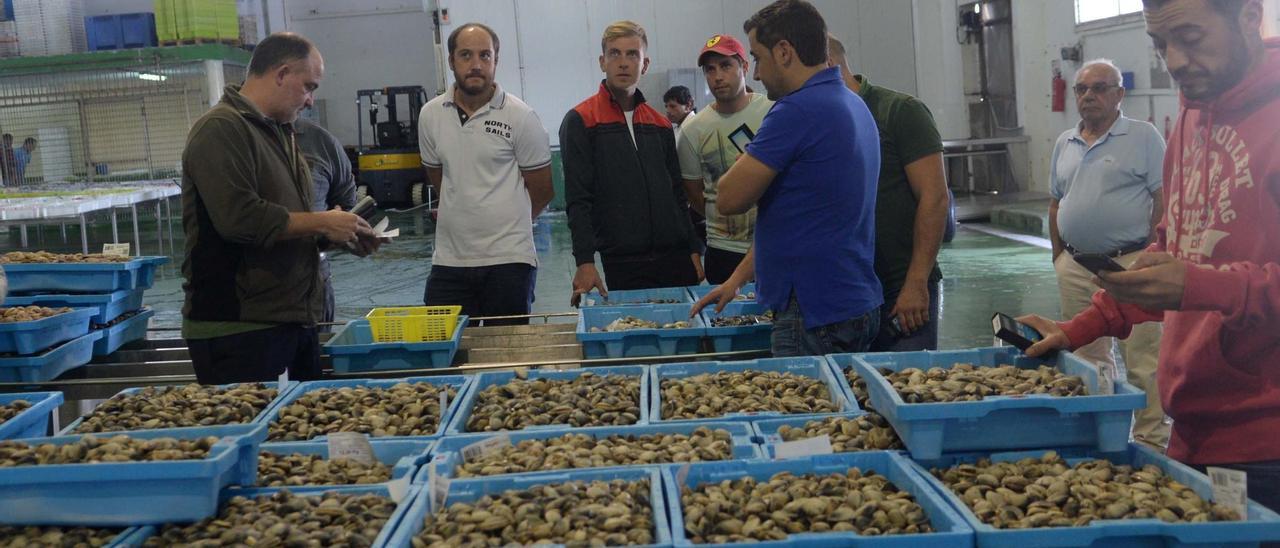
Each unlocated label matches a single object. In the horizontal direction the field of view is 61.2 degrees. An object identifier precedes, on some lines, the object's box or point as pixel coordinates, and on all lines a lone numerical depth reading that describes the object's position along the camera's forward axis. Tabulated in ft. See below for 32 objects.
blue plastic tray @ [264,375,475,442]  7.60
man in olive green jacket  8.96
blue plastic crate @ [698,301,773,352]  10.11
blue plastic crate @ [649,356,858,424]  7.98
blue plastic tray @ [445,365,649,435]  7.41
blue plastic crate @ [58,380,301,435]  7.28
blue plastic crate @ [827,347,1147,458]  6.05
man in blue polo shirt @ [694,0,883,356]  8.38
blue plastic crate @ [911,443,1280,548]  5.10
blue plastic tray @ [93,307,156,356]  11.49
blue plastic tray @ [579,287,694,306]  11.93
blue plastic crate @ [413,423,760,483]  6.59
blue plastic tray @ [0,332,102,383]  10.26
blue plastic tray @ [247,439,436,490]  6.98
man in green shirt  9.59
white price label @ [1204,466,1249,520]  5.22
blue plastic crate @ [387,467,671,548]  5.71
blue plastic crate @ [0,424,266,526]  5.63
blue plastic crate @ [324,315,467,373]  9.82
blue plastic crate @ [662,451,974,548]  5.11
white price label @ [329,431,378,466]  6.84
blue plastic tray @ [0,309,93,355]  10.14
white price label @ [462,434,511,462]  6.79
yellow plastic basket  10.18
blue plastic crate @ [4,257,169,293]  12.10
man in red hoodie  5.23
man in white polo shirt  12.18
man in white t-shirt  12.85
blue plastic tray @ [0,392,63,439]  7.01
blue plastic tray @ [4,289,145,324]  11.71
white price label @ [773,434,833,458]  6.41
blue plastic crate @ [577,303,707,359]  10.04
